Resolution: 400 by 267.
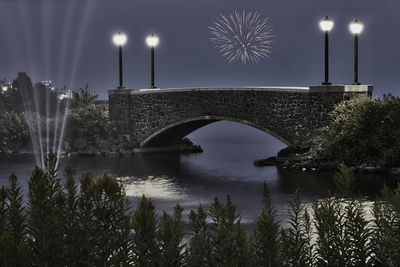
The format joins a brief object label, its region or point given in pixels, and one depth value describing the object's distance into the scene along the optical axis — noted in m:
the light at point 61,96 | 56.14
